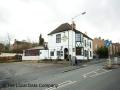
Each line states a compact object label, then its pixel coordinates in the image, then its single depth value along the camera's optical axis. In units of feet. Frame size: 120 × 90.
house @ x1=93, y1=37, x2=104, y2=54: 113.90
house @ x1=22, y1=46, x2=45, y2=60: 77.16
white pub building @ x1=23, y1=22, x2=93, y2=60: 64.97
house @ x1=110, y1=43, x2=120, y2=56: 129.38
